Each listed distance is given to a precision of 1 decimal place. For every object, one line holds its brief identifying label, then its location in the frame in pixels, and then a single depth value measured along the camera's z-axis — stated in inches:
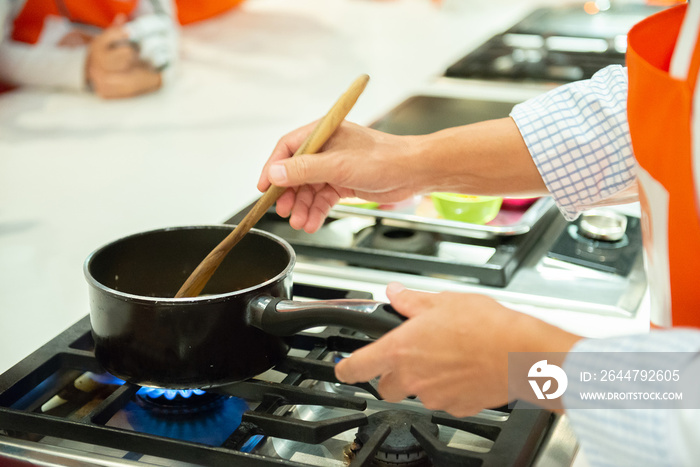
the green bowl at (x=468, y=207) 68.5
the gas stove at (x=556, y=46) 103.7
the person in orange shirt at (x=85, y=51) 96.2
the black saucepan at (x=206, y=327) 52.7
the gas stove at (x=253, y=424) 52.5
